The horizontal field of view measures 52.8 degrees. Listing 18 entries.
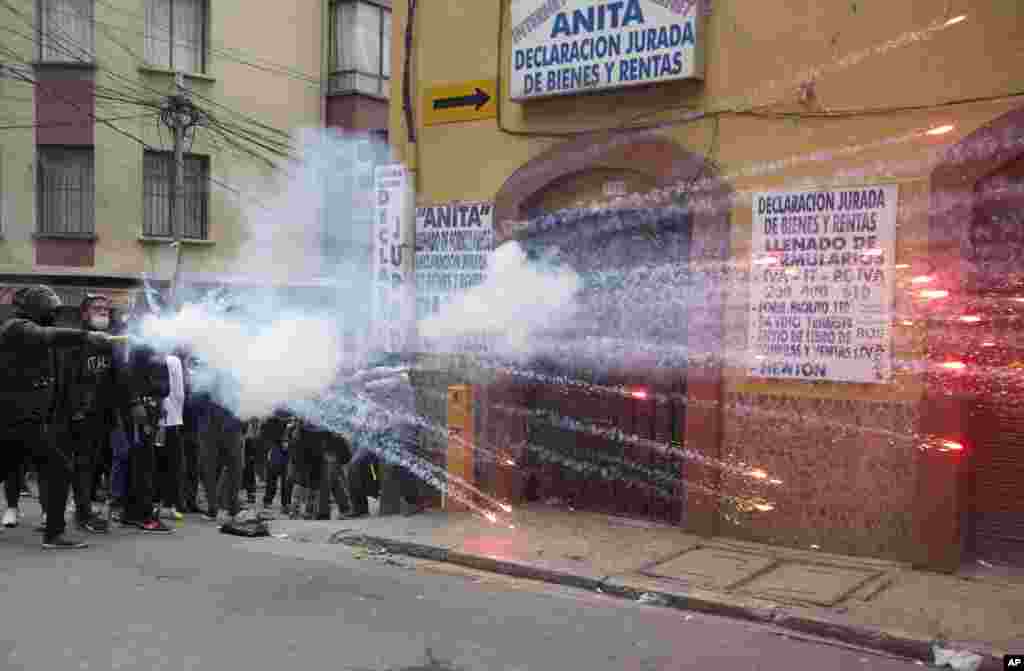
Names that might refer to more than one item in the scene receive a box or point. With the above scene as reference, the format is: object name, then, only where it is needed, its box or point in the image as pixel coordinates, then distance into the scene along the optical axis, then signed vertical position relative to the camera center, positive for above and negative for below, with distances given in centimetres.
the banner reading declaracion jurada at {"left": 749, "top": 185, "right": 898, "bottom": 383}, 791 +15
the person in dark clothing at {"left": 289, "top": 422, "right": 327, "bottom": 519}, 998 -169
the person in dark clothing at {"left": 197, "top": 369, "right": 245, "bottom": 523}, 971 -141
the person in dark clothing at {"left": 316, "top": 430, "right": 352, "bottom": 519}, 996 -176
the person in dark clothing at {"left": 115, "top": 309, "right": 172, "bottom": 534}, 896 -116
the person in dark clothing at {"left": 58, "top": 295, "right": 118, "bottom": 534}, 847 -96
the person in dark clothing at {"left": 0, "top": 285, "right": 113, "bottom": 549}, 800 -79
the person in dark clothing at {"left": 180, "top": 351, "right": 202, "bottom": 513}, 996 -160
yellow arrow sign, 1027 +197
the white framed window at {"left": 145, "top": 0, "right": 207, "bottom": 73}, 2000 +504
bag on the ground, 890 -205
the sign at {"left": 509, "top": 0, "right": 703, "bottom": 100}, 880 +228
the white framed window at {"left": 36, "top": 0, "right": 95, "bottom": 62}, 1945 +478
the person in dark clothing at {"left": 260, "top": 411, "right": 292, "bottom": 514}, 1128 -182
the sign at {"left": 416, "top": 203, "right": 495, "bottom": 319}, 1030 +47
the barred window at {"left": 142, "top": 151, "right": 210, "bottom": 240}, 2009 +188
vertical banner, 1077 +36
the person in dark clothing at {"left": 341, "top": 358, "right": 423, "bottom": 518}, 1003 -136
